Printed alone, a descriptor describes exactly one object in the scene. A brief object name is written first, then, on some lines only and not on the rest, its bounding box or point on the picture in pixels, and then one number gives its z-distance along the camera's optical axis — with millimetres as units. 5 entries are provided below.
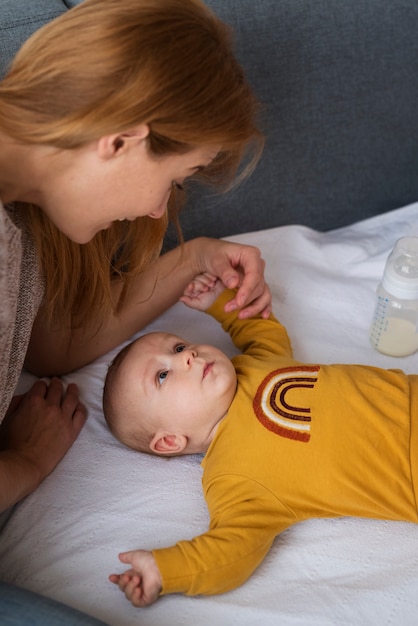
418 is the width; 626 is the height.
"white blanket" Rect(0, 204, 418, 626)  1008
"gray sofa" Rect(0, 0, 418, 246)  1474
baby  1058
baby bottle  1295
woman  868
